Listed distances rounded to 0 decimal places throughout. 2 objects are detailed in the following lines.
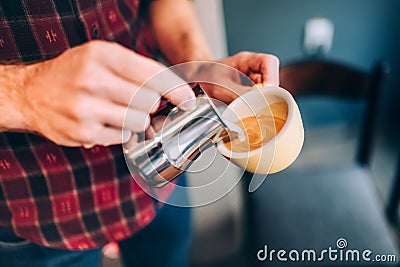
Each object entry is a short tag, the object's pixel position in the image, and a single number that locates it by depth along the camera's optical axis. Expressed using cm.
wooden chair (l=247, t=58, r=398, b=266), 58
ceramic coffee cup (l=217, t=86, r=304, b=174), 26
